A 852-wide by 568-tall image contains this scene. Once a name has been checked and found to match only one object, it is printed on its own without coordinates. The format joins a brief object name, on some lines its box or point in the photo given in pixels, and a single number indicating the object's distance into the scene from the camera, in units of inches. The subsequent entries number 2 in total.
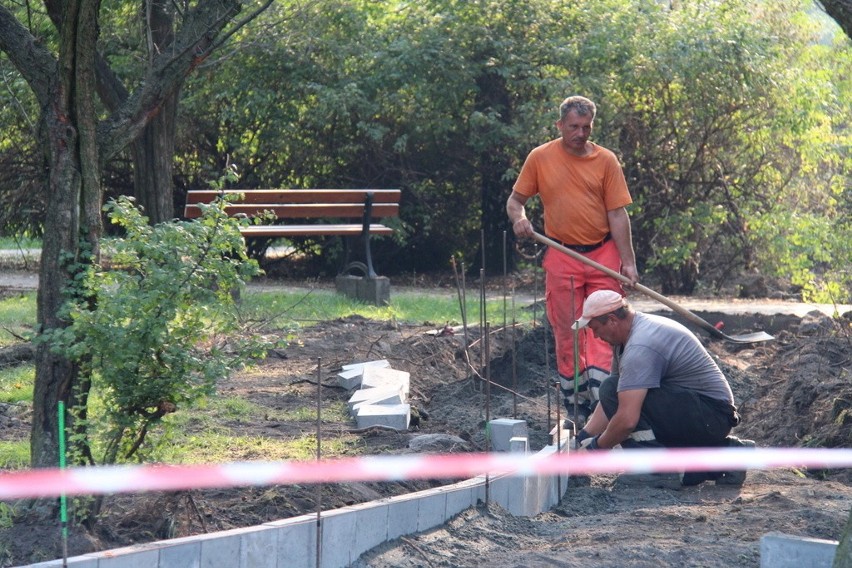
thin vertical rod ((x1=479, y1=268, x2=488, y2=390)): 483.9
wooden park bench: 940.0
